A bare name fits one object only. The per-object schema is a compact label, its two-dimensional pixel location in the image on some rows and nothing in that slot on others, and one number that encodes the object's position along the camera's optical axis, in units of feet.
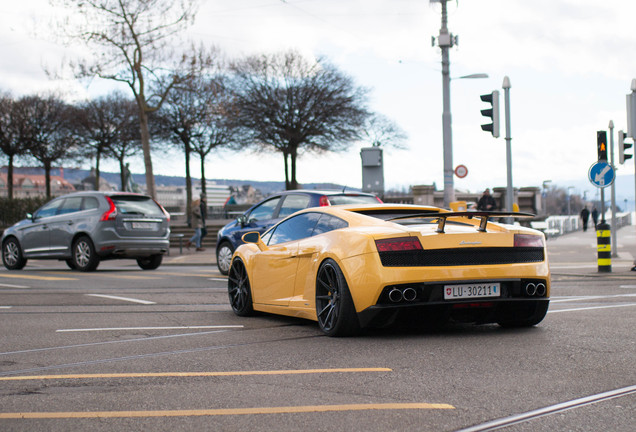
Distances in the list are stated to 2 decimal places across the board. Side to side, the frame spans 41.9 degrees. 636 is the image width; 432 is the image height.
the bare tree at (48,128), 187.52
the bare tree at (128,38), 106.73
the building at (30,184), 554.05
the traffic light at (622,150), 68.03
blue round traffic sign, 58.80
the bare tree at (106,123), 194.18
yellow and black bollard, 52.21
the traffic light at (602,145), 59.67
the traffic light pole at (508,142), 69.21
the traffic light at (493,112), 64.03
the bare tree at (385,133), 254.06
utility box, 116.06
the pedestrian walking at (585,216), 166.20
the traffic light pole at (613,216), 66.88
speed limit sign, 93.97
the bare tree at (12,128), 183.11
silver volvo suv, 55.52
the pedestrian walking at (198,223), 91.40
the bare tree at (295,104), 163.63
